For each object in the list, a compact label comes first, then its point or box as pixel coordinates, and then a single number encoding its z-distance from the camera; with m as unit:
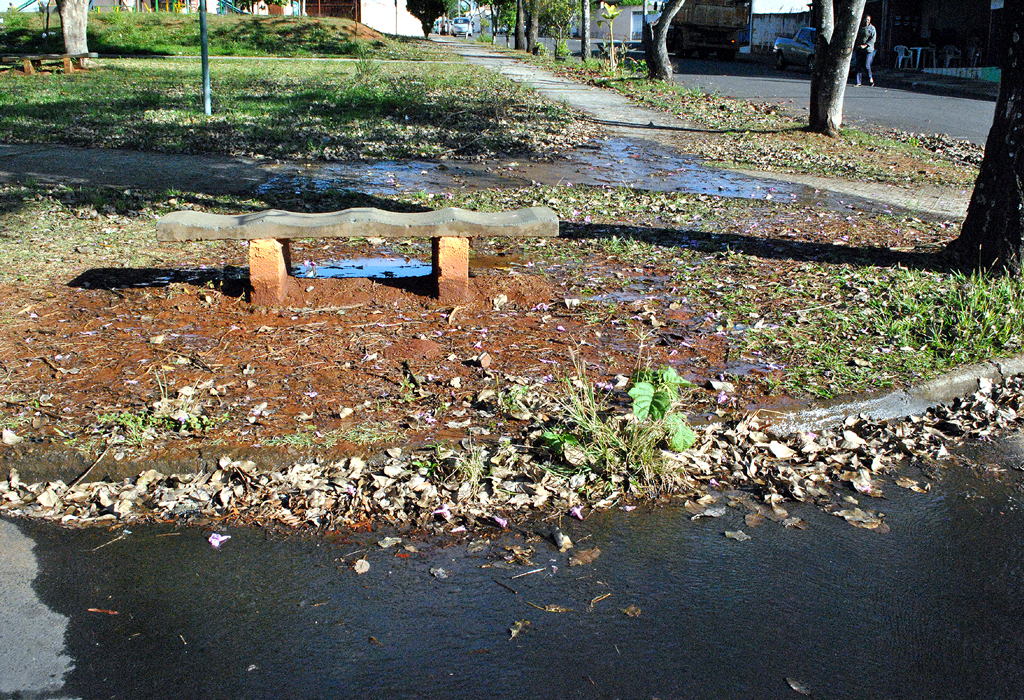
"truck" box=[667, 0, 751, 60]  35.91
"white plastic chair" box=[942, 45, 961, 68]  32.31
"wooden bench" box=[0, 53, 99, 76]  23.20
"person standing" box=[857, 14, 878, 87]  26.52
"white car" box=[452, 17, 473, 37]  88.44
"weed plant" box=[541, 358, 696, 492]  3.85
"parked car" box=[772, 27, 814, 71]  31.06
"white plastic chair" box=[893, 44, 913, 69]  34.34
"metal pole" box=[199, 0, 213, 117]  13.25
